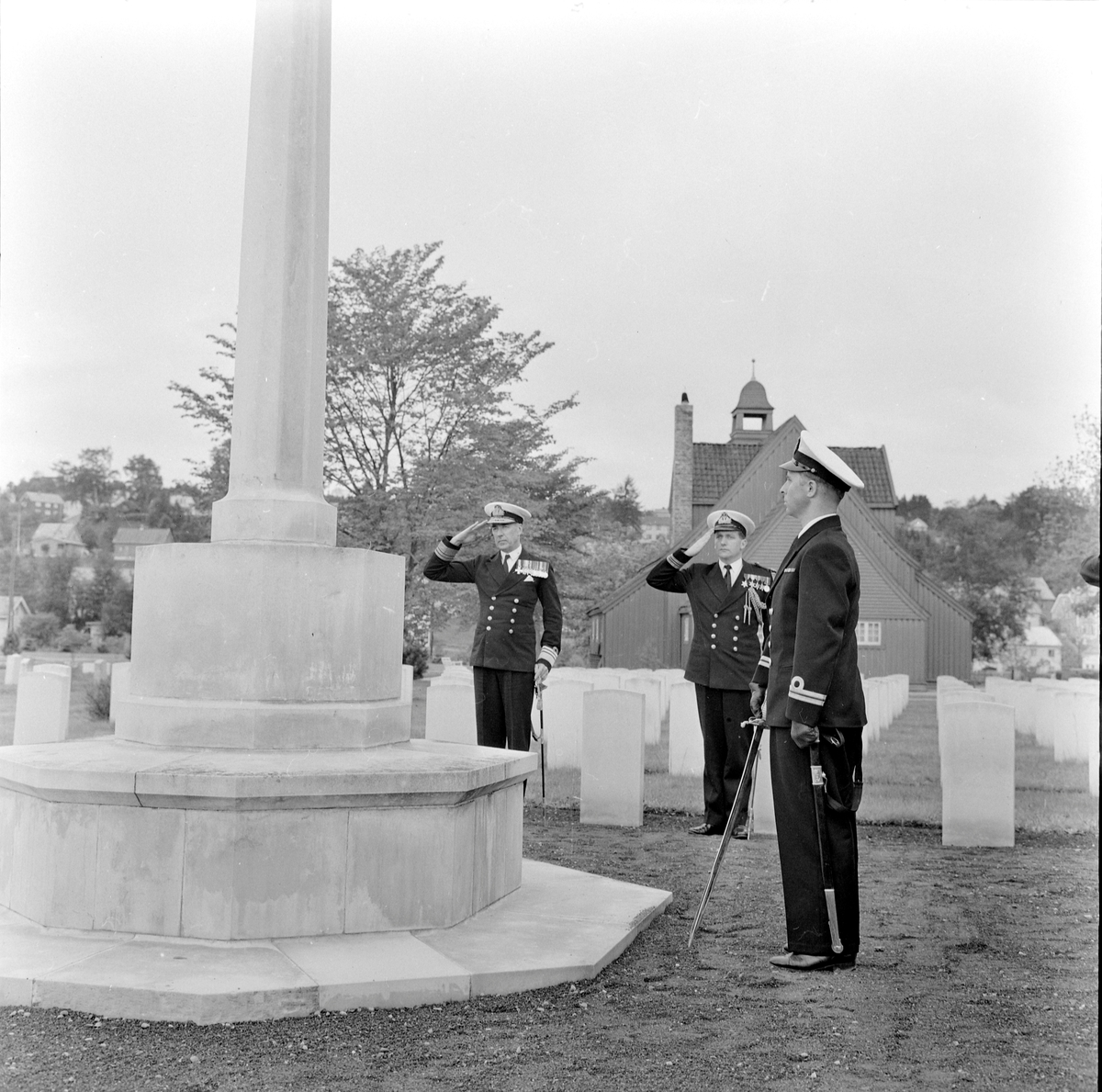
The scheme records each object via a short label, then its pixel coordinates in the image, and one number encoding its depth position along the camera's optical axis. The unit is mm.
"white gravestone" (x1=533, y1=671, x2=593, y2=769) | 10867
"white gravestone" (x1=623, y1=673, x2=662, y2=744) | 13391
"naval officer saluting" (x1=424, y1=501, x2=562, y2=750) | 7375
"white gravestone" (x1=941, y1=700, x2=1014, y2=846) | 7402
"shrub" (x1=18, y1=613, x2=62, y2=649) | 29406
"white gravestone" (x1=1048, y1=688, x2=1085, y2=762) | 11672
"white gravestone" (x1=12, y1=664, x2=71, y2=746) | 9922
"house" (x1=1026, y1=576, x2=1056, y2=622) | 43094
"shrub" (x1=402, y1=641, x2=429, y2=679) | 22641
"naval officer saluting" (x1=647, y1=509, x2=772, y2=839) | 7418
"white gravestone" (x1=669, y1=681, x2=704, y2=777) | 10250
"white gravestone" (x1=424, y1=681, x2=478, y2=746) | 8750
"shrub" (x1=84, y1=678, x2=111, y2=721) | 14625
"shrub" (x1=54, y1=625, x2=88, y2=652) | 29234
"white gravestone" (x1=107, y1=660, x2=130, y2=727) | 12188
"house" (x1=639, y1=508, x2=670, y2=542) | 77250
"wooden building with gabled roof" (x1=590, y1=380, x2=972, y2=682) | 31250
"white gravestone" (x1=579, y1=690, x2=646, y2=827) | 8070
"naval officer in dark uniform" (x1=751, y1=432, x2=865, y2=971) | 4223
